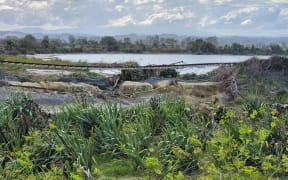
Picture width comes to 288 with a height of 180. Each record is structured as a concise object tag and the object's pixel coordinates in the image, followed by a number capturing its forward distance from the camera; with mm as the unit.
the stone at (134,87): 19672
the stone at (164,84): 19914
